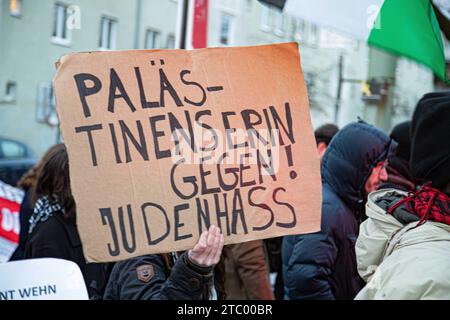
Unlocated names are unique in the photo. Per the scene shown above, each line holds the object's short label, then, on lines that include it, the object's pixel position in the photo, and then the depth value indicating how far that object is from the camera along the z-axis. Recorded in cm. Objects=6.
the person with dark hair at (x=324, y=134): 459
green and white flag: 253
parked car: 1028
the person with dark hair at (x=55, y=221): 313
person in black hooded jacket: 331
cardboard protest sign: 211
